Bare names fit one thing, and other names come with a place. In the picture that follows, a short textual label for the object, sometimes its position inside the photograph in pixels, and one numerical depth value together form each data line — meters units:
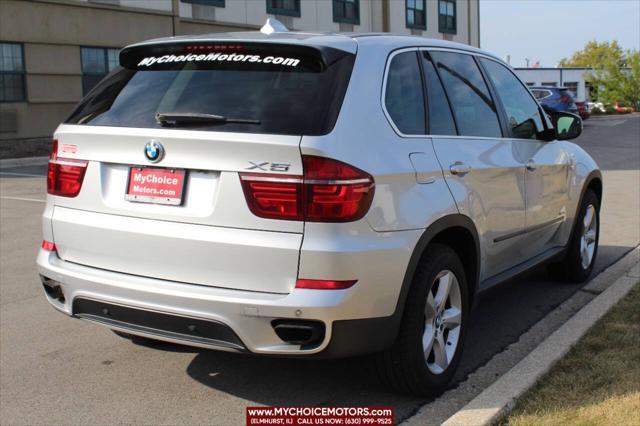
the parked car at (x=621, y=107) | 48.03
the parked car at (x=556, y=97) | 29.22
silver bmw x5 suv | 3.51
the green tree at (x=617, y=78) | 53.38
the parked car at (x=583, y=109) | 34.20
